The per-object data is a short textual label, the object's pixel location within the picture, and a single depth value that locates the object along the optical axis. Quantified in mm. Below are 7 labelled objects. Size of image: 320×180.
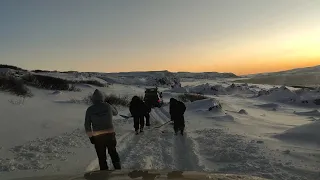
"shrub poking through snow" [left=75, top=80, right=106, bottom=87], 29149
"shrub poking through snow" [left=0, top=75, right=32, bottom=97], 13842
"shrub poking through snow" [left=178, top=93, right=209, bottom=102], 21976
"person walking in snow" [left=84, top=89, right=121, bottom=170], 4481
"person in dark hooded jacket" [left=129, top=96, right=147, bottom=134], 8887
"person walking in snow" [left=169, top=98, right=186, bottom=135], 8445
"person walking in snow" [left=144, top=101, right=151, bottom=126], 10118
